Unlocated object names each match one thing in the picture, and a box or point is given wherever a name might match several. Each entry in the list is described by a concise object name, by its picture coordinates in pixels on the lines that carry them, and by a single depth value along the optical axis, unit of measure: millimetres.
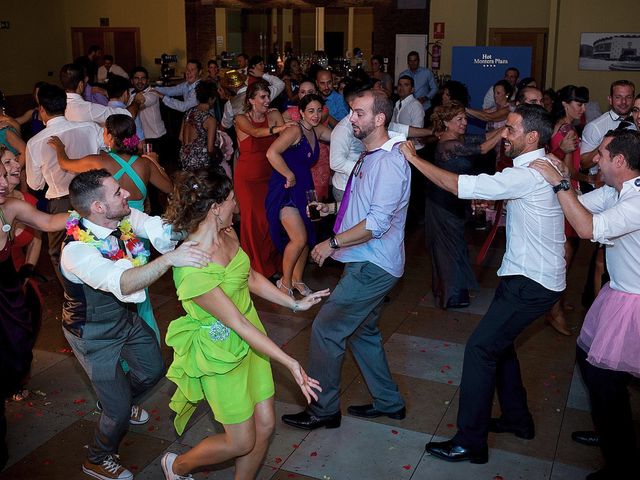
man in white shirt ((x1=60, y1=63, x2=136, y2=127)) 6414
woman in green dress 3045
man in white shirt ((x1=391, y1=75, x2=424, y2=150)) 9055
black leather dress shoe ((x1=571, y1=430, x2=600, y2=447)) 4020
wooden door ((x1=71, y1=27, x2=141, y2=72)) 17484
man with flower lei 3289
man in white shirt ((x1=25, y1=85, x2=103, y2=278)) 5664
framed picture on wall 13266
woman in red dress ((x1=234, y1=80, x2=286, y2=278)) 6470
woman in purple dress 5949
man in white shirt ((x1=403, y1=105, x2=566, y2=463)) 3568
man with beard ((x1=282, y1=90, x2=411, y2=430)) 3877
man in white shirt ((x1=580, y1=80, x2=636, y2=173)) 6242
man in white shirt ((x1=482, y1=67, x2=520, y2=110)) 10836
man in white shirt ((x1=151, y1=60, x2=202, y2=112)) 10492
